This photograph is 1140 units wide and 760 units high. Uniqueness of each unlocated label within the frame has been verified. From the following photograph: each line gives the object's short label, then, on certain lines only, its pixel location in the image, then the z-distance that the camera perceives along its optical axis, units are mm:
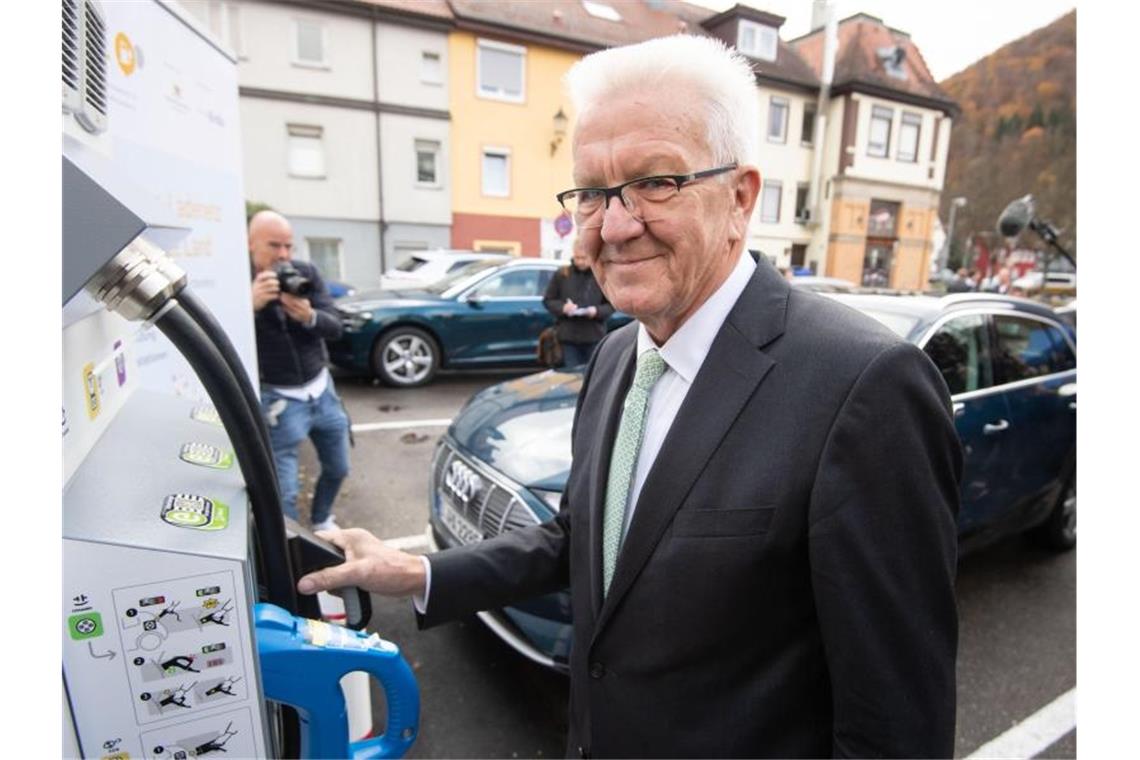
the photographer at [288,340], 3070
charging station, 722
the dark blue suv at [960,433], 2295
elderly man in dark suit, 922
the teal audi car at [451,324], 6816
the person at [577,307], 5273
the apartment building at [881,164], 20781
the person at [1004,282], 14430
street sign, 8879
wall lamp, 16156
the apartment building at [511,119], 15430
